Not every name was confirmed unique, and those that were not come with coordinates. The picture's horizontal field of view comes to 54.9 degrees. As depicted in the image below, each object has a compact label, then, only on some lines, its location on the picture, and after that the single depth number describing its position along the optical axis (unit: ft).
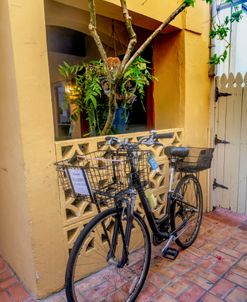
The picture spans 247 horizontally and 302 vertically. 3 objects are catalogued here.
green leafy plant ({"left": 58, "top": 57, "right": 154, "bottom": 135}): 6.67
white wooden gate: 9.70
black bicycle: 4.75
